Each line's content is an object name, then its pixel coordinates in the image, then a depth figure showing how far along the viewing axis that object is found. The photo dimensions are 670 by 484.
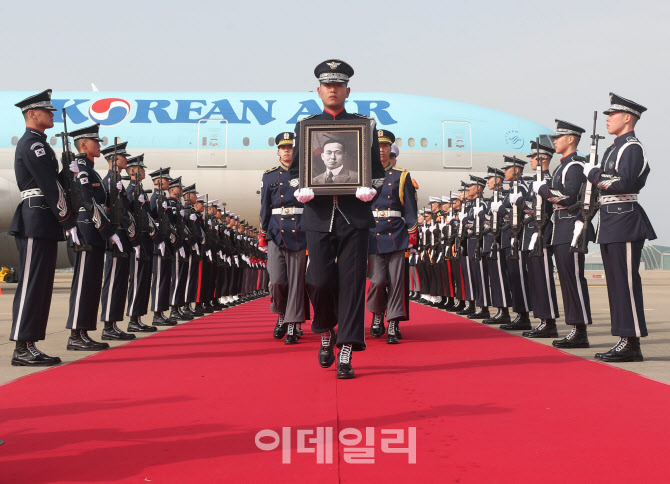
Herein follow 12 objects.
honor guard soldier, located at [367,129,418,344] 6.51
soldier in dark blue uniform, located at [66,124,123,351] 5.84
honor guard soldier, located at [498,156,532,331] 7.55
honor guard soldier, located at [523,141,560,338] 6.71
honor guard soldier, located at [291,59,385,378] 4.46
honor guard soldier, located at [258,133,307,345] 6.35
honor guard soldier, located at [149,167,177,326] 8.48
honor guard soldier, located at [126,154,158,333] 7.63
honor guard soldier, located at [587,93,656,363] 5.05
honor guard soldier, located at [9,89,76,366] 4.93
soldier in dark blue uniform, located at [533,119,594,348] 5.94
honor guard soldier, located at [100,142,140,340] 6.74
